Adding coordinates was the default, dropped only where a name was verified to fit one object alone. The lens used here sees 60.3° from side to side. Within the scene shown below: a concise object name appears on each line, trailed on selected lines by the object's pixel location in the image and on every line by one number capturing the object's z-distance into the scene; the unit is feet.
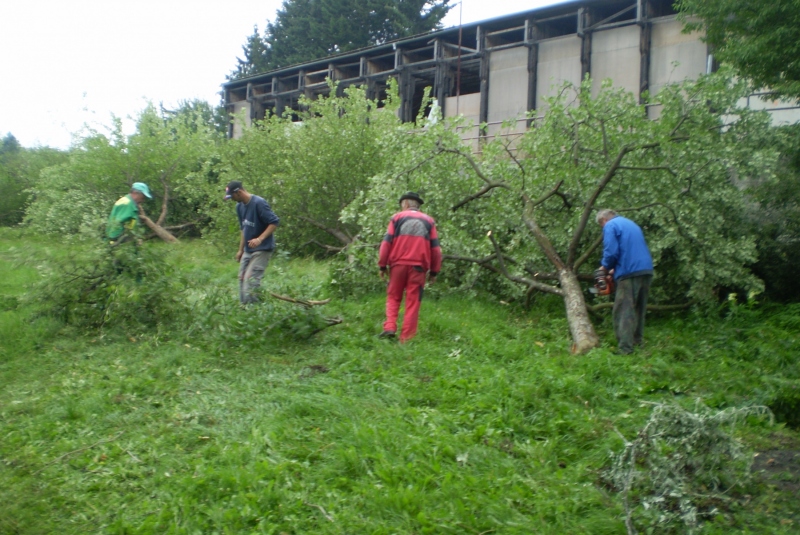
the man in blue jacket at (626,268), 23.59
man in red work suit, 24.34
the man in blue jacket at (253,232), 26.76
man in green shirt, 27.96
